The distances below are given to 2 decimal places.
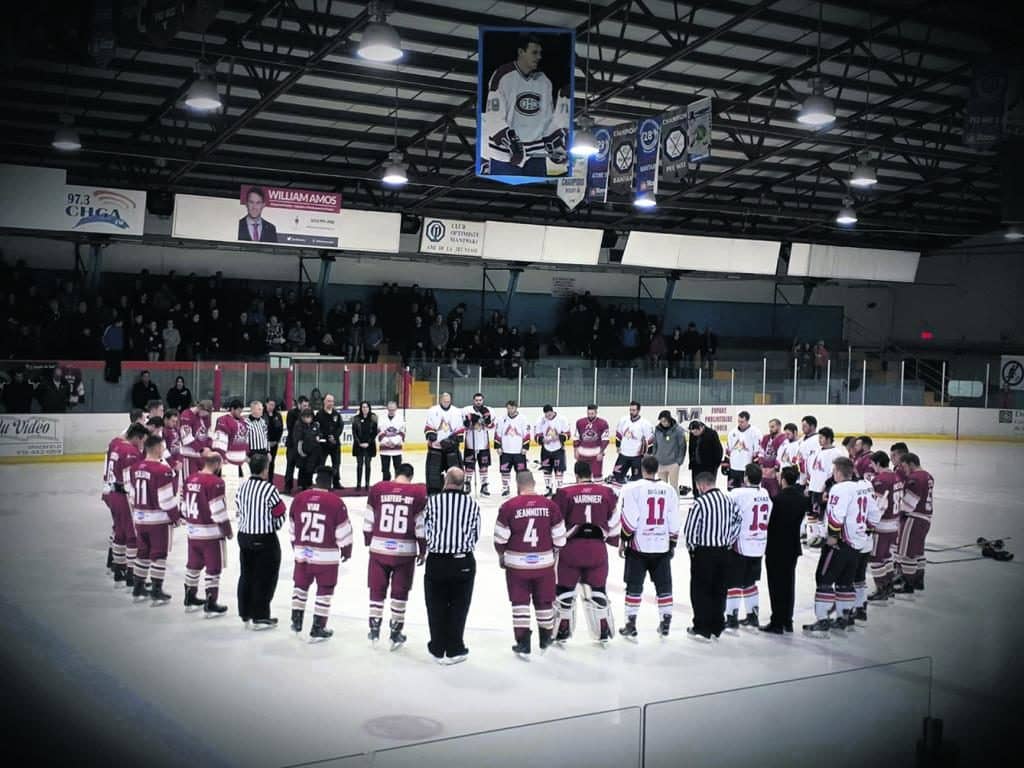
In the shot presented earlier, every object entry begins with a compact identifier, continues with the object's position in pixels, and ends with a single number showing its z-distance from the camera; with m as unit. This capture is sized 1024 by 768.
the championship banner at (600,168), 17.58
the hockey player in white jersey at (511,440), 16.20
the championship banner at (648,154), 16.89
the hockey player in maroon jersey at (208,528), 8.84
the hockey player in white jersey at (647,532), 8.62
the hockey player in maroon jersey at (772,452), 13.75
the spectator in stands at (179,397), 20.17
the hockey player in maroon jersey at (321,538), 8.34
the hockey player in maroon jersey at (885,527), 9.95
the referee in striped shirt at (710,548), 8.55
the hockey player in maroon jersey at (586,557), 8.46
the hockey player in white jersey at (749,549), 8.84
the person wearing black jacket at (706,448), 14.52
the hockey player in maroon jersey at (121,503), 10.09
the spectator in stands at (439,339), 27.41
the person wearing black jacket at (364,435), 16.17
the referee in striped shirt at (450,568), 7.92
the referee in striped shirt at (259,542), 8.55
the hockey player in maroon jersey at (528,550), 8.10
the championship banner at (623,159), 17.45
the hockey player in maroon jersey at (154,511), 9.38
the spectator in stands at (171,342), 23.25
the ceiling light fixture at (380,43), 11.32
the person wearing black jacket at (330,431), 15.81
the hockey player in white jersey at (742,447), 14.49
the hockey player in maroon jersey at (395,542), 8.28
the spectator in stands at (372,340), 26.66
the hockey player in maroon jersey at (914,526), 10.48
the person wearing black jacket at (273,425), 16.25
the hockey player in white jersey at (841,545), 8.90
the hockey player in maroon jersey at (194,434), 14.34
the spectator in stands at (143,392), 20.08
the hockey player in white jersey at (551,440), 15.95
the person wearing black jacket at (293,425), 15.30
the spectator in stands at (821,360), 28.50
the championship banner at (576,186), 16.64
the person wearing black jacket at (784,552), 9.03
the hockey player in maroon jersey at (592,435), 15.95
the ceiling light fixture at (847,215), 25.03
